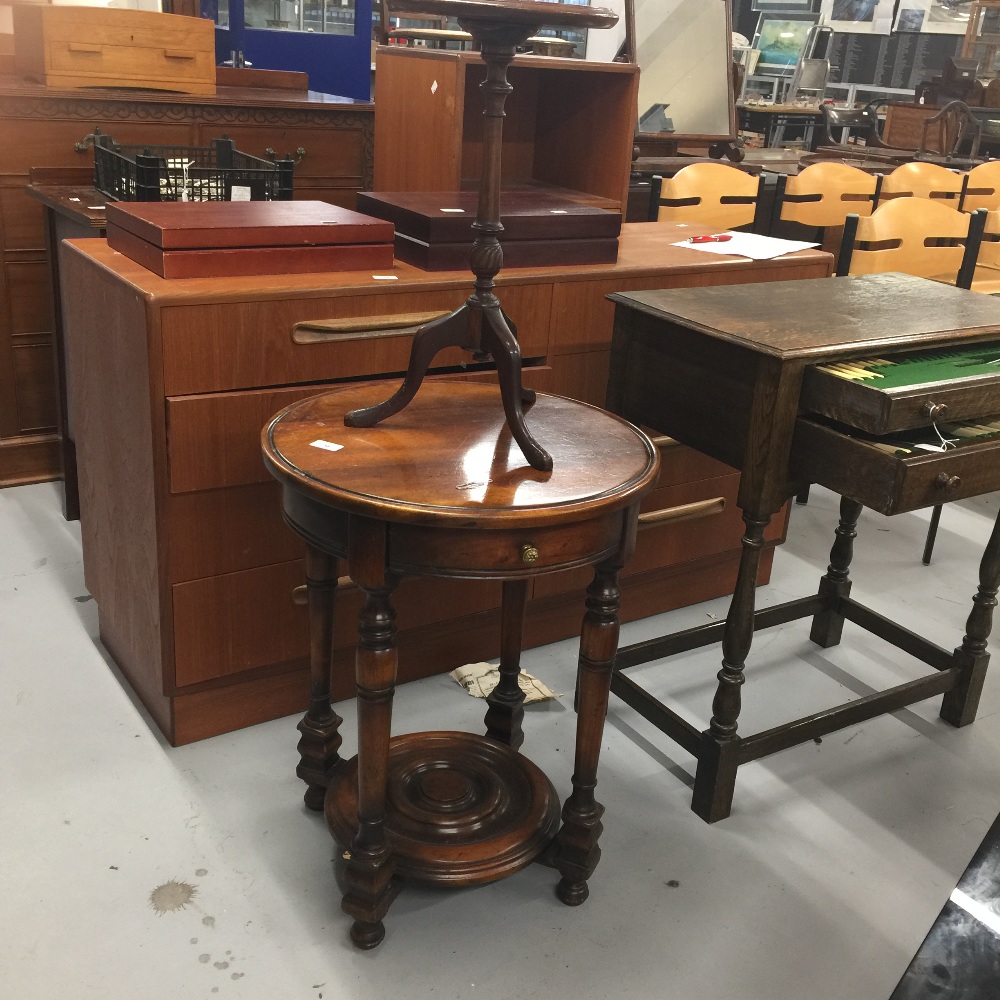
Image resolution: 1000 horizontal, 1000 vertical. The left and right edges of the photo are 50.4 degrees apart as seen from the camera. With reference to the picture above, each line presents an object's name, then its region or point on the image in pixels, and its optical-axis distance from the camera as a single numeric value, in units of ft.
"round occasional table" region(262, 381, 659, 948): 4.47
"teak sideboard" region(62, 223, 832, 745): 5.83
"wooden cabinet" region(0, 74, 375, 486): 9.64
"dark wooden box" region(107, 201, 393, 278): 5.81
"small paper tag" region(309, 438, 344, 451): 4.90
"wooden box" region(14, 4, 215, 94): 9.93
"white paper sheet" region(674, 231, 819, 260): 8.05
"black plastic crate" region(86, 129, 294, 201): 7.47
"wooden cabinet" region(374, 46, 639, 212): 8.32
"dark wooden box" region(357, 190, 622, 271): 6.59
